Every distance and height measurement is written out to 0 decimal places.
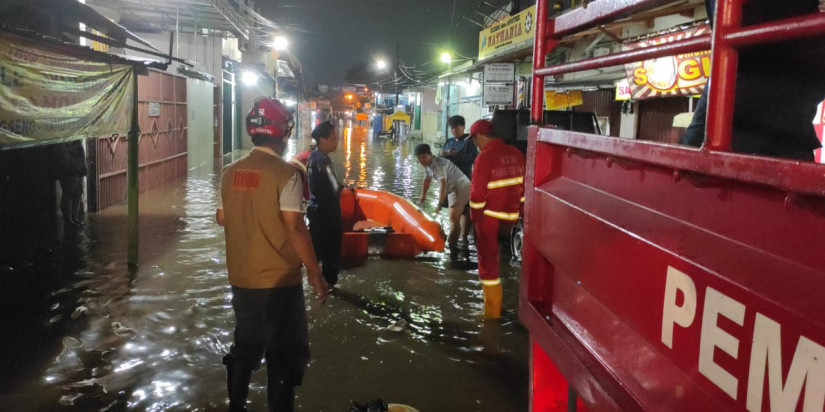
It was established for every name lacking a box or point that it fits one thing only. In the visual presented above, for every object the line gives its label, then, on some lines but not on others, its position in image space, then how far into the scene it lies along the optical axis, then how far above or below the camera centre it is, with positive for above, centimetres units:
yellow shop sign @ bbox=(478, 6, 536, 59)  1476 +305
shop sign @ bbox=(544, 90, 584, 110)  1364 +107
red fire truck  113 -29
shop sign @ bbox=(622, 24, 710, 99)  808 +112
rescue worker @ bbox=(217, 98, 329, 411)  327 -73
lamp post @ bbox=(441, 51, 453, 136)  2644 +359
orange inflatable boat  784 -128
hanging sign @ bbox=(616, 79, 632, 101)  1112 +109
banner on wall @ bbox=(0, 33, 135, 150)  476 +31
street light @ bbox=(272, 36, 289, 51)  2861 +457
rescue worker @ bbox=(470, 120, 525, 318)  523 -47
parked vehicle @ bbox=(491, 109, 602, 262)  860 +32
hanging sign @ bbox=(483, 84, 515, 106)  1637 +137
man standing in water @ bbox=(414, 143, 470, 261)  820 -67
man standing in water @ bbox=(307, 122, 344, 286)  595 -72
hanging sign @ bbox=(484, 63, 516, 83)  1614 +192
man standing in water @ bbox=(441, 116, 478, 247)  916 -16
